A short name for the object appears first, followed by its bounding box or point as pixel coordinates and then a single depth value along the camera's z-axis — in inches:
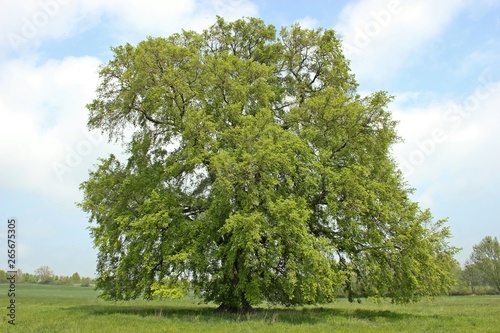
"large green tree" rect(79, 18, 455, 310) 839.1
